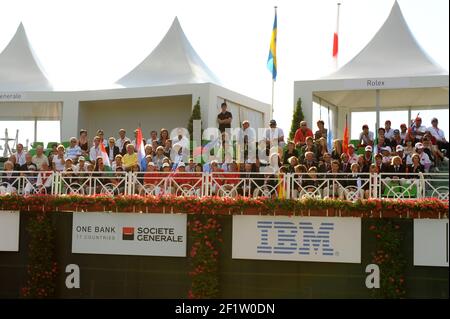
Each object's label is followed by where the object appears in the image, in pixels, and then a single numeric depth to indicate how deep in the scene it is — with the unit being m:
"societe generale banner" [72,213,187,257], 15.81
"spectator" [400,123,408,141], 17.62
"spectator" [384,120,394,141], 17.75
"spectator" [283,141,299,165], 16.36
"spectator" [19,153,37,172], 17.38
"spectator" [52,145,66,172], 17.72
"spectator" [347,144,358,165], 15.95
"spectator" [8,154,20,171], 17.61
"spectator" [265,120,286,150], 17.33
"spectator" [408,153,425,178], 15.27
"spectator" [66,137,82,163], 18.52
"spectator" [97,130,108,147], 18.42
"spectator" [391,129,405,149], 17.31
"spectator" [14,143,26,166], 18.68
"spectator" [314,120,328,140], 17.80
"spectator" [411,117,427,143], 17.59
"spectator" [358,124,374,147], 18.25
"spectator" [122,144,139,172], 16.83
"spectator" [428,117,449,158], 17.28
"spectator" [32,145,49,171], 17.83
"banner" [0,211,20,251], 16.66
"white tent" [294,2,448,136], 20.42
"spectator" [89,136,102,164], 18.41
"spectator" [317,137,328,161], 16.47
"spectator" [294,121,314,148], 17.72
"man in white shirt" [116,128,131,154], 19.08
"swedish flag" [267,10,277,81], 21.45
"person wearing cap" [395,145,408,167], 16.09
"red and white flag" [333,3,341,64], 22.73
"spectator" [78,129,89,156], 19.44
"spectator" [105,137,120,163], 18.58
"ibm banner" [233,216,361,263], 15.02
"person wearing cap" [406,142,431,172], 15.84
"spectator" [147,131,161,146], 19.23
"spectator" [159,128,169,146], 18.84
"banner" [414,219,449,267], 14.57
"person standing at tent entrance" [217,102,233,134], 19.22
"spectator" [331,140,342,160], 16.45
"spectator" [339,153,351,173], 15.66
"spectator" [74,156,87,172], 16.78
